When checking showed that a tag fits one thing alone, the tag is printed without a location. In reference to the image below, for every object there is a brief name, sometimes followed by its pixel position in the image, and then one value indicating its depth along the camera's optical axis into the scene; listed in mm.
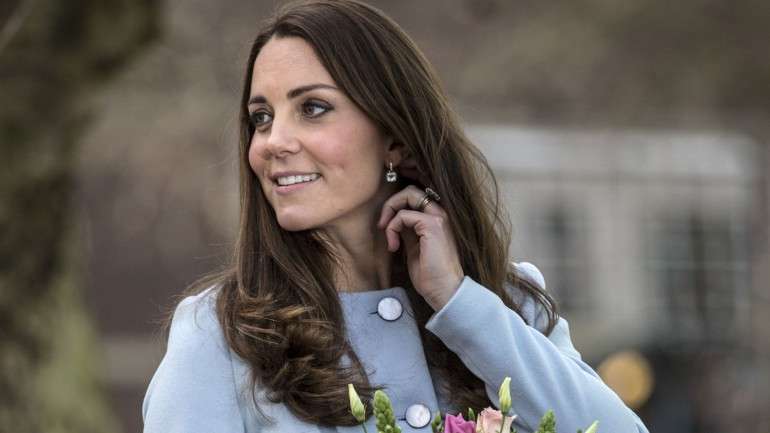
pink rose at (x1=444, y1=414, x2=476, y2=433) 5164
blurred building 31766
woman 6121
